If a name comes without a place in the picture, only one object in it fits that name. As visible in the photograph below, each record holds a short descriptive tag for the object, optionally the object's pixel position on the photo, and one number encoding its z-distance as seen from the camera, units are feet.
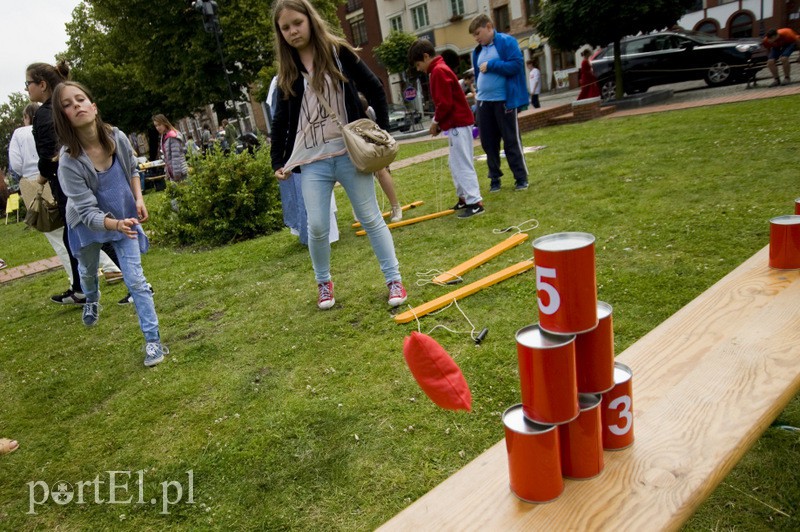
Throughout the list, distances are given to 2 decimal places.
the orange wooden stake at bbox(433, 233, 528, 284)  13.61
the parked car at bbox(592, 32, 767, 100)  47.07
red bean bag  4.63
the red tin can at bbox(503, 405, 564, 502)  3.89
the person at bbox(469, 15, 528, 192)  19.89
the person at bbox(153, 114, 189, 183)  32.24
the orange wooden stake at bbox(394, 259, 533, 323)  11.72
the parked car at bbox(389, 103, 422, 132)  73.20
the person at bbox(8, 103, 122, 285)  17.28
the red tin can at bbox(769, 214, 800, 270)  6.61
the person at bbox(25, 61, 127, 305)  14.02
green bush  23.47
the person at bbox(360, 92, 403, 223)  20.10
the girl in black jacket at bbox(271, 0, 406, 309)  11.45
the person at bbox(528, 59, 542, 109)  62.38
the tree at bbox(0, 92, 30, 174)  172.67
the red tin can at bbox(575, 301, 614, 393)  4.07
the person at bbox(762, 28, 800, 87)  40.50
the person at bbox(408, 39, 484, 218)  18.86
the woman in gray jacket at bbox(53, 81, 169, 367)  11.07
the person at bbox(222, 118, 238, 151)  42.04
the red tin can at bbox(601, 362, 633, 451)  4.28
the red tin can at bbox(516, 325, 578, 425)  3.77
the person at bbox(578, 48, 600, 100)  50.39
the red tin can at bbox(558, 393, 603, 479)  4.03
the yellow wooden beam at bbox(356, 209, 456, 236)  19.87
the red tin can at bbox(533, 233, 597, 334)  3.85
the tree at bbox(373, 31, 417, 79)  106.11
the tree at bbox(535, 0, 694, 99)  43.11
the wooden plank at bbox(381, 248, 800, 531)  3.90
